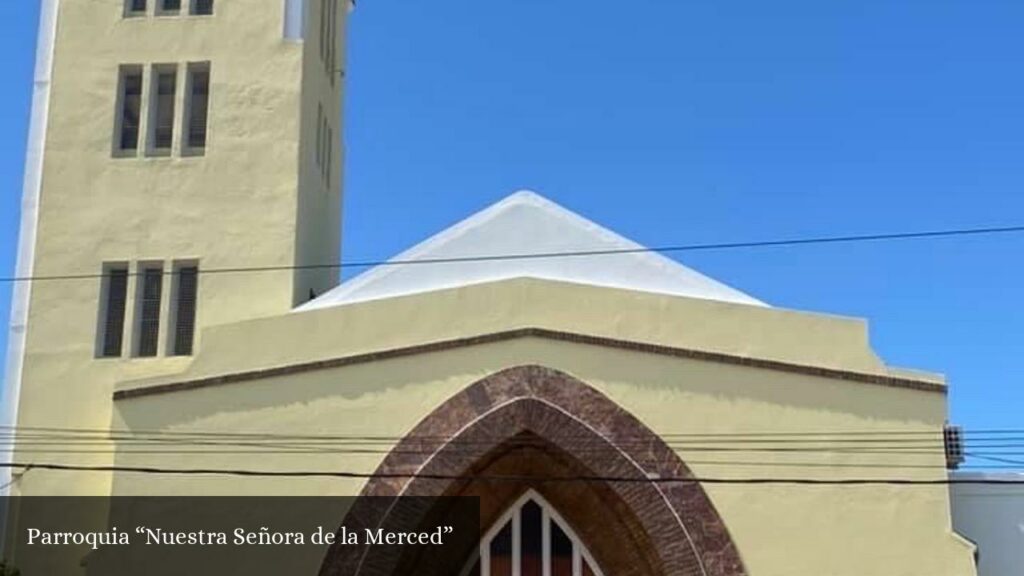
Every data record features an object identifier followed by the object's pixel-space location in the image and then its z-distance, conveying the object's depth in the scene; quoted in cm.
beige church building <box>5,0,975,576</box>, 1645
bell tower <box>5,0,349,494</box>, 1991
